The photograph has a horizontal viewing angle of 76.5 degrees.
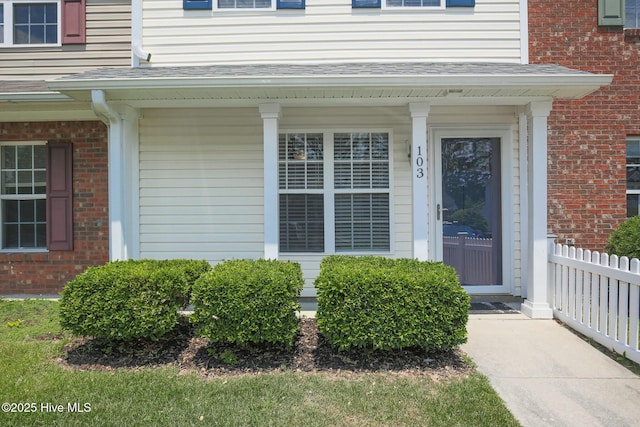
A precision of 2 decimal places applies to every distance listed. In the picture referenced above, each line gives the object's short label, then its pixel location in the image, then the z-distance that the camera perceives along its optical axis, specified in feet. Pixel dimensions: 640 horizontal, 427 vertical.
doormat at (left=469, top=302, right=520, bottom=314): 17.13
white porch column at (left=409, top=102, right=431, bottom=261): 16.17
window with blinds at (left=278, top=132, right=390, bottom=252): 19.21
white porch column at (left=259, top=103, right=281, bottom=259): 16.29
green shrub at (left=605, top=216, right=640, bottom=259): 14.90
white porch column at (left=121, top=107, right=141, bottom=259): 17.61
